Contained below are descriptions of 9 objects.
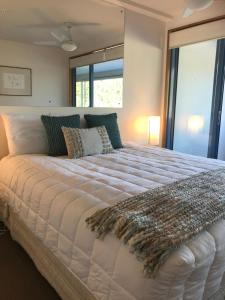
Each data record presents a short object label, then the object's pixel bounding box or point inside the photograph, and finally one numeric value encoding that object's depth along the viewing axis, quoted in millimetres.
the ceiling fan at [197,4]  2072
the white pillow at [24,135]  2369
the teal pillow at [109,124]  2795
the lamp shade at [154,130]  3613
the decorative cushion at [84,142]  2324
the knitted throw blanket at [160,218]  958
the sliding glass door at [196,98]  3471
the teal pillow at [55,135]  2389
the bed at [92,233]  977
